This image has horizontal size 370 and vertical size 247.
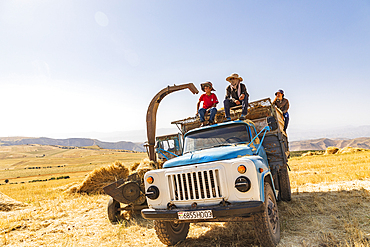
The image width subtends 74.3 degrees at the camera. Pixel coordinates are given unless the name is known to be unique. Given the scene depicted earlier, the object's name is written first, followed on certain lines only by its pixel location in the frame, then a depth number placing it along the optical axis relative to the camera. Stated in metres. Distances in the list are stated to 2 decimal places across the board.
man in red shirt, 7.68
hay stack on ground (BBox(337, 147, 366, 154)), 27.60
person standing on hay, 8.98
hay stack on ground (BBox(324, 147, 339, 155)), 30.55
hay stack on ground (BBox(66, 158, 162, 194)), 10.77
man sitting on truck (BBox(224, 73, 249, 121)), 6.90
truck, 3.79
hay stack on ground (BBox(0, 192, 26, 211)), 8.27
